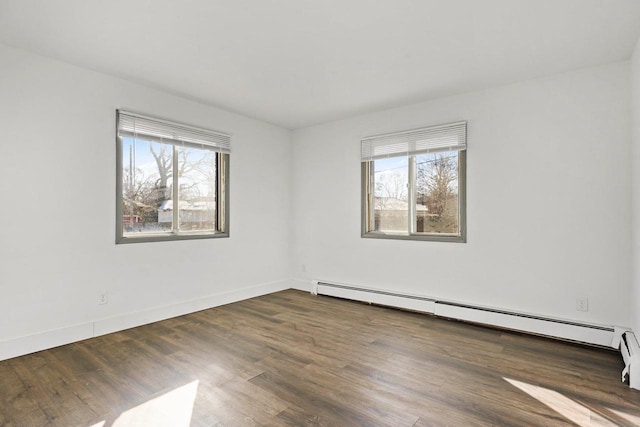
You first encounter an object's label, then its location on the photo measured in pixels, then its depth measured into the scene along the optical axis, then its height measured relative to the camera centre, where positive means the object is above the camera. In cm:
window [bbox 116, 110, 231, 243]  358 +42
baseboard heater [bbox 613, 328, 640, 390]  229 -102
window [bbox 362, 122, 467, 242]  394 +41
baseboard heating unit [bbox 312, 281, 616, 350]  305 -105
